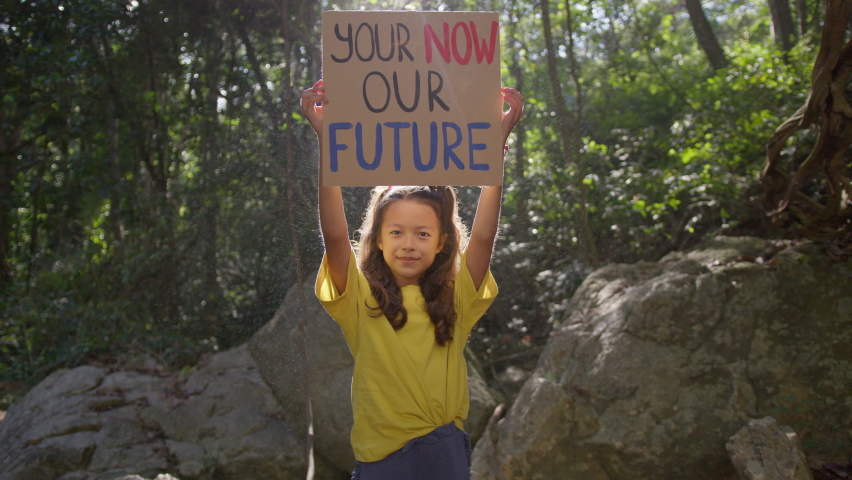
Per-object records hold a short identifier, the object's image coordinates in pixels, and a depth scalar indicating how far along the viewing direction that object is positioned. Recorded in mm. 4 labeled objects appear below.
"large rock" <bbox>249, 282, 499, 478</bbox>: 3455
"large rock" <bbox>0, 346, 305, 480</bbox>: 3289
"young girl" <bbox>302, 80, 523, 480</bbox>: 1583
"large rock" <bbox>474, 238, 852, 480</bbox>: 2701
